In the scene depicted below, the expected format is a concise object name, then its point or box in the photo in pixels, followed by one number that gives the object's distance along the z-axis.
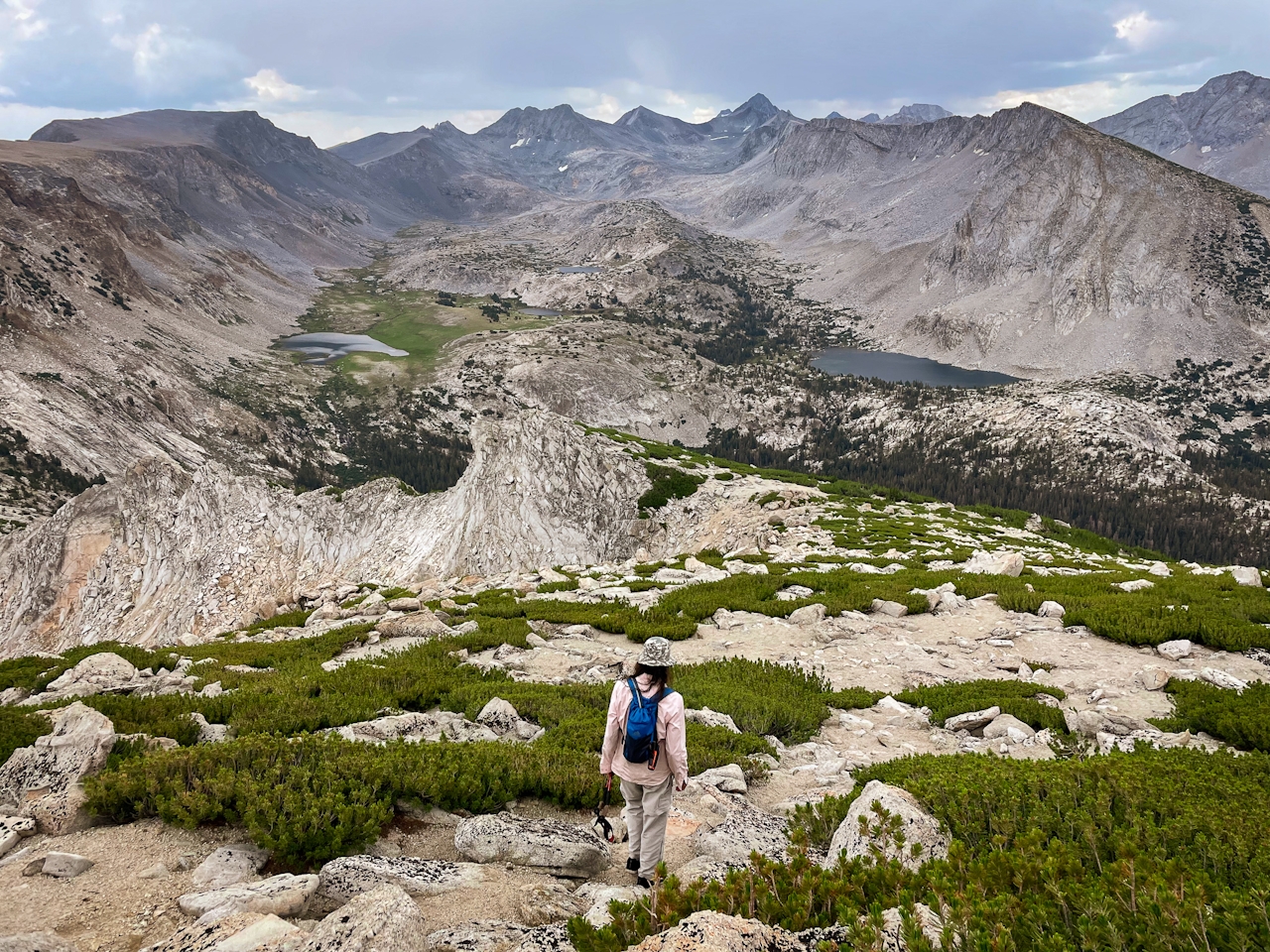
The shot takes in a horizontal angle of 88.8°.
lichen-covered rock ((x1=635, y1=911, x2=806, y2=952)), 4.35
